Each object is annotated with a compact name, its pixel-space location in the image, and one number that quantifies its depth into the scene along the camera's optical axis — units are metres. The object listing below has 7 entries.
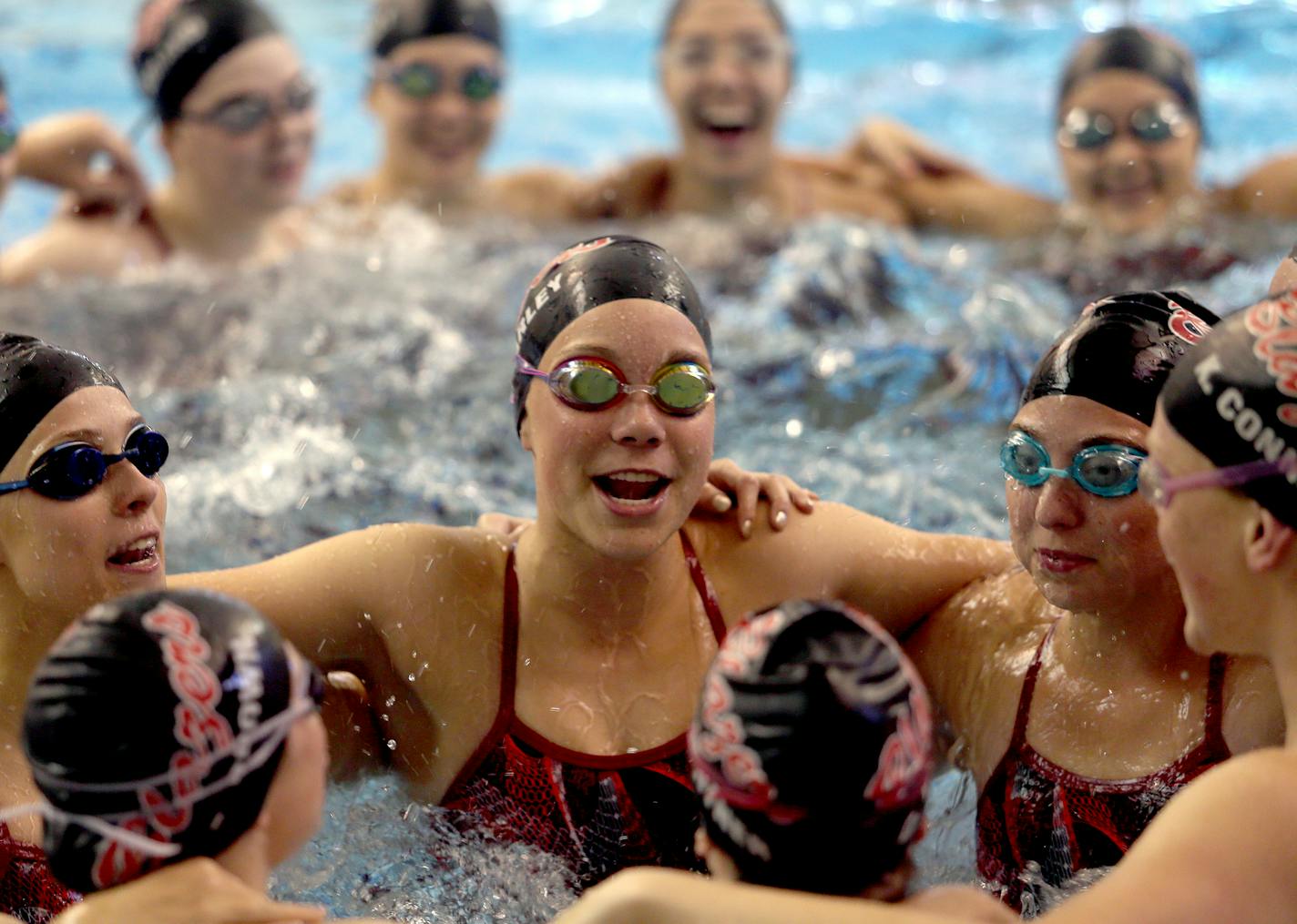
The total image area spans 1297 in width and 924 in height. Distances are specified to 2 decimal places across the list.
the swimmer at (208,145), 12.81
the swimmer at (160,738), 3.90
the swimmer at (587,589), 5.82
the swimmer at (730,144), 14.08
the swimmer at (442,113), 14.02
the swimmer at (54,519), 5.45
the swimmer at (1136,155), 13.05
